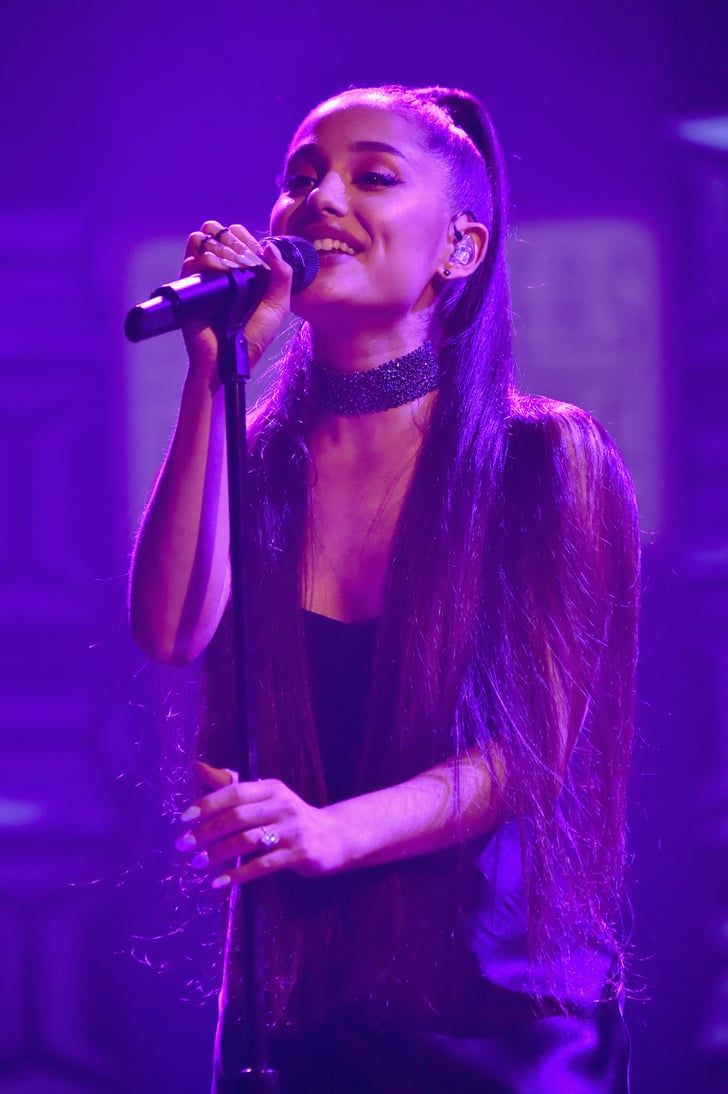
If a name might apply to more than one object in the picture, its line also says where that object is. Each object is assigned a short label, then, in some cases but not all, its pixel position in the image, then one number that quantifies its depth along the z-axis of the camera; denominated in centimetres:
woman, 528
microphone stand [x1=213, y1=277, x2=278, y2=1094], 509
